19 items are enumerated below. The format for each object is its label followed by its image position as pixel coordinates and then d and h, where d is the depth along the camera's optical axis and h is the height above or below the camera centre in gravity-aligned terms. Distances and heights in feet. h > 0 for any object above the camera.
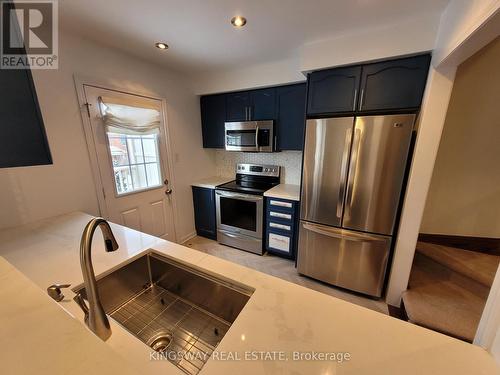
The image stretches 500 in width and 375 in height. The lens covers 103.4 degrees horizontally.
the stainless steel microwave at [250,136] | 8.13 +0.49
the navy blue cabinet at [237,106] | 8.55 +1.81
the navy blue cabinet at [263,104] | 8.01 +1.76
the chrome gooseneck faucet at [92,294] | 2.15 -1.63
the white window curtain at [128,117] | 6.33 +1.03
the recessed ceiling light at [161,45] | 6.02 +3.07
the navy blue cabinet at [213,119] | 9.21 +1.34
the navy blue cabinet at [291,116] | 7.52 +1.24
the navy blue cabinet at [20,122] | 2.22 +0.27
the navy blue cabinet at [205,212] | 9.54 -3.16
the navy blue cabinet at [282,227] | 7.61 -3.12
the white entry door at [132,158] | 6.31 -0.43
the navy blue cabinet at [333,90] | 5.60 +1.68
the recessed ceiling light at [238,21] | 4.79 +3.07
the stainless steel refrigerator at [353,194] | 5.37 -1.37
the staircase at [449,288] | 4.88 -4.04
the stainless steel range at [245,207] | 8.40 -2.60
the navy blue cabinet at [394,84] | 4.95 +1.68
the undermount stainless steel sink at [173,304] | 3.05 -2.86
